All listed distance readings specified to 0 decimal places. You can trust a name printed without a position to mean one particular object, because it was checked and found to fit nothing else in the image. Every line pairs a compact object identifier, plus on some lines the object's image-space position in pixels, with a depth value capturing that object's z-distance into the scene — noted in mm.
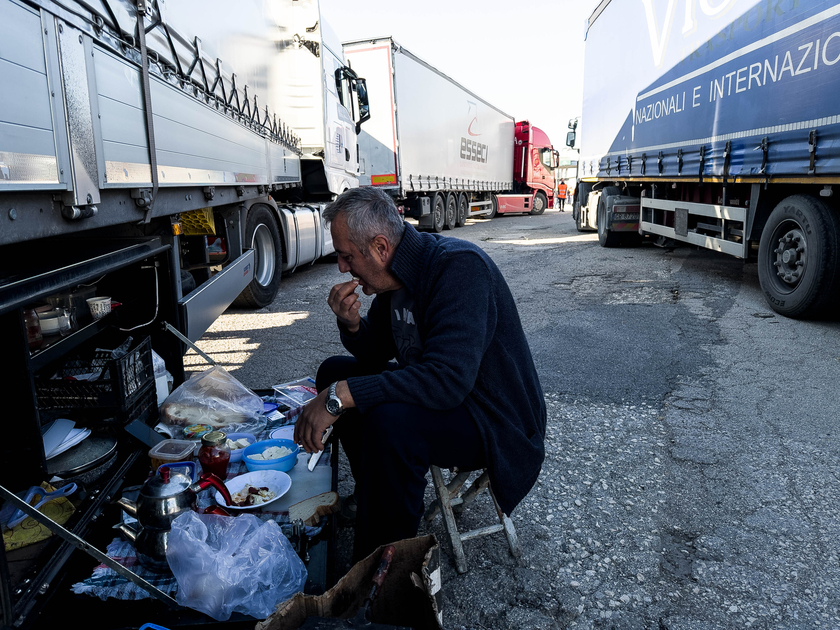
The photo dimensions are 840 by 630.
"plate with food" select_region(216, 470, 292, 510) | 2311
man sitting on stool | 1872
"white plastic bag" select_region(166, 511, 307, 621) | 1734
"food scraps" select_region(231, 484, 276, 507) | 2312
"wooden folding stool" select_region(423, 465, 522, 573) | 2180
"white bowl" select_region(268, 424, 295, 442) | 2943
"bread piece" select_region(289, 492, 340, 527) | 2205
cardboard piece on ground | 1501
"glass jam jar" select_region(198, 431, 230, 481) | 2525
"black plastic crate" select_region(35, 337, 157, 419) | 2395
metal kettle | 2000
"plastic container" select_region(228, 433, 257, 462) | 2760
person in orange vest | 27850
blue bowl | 2604
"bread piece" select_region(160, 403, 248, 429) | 3006
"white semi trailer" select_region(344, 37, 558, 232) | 12852
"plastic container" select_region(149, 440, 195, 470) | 2545
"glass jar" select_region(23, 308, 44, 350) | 2172
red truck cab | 23688
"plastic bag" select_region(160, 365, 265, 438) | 3016
